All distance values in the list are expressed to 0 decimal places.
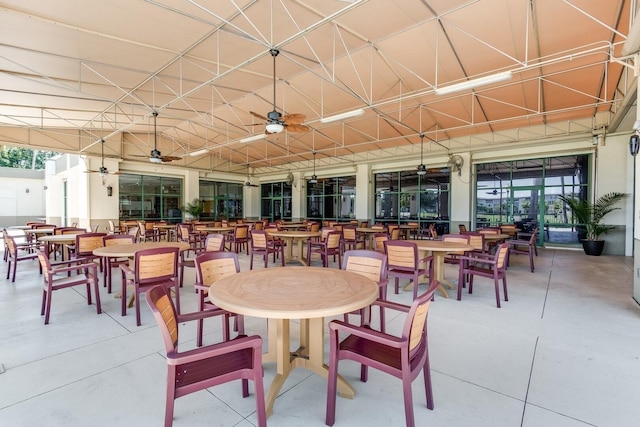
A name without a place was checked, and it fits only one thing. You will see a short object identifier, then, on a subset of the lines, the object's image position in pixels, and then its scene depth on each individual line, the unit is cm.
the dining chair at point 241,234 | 765
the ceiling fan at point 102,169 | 1104
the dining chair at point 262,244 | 618
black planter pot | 849
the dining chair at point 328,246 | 579
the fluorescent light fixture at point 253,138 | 881
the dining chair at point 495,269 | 409
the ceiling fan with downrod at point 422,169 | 981
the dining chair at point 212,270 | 260
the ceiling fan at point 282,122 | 506
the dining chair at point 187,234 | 800
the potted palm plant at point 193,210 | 1515
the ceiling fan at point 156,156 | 787
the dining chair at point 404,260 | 388
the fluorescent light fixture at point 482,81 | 460
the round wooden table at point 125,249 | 364
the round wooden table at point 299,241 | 632
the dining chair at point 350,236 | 732
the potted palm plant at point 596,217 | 848
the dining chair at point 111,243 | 462
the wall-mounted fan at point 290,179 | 1666
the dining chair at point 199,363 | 142
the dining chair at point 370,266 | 281
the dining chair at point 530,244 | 637
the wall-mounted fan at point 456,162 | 1140
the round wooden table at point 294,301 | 167
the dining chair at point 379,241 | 522
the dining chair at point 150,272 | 329
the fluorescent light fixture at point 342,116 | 645
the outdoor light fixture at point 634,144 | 470
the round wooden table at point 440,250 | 422
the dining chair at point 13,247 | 527
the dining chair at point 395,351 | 157
